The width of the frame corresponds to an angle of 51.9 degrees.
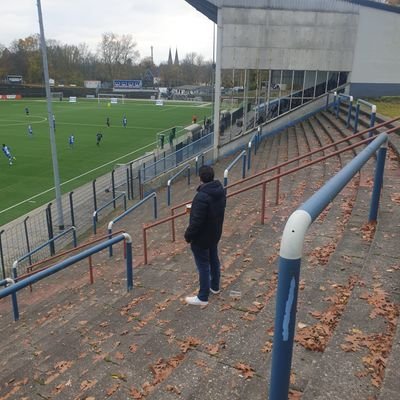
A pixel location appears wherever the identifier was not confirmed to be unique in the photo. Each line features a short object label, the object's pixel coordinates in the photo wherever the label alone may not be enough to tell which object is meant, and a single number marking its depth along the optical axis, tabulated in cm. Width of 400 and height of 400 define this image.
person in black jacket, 474
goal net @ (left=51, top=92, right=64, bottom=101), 8834
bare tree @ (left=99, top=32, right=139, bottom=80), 13858
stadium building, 1888
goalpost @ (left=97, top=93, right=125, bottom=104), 9002
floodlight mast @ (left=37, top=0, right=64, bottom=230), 1371
